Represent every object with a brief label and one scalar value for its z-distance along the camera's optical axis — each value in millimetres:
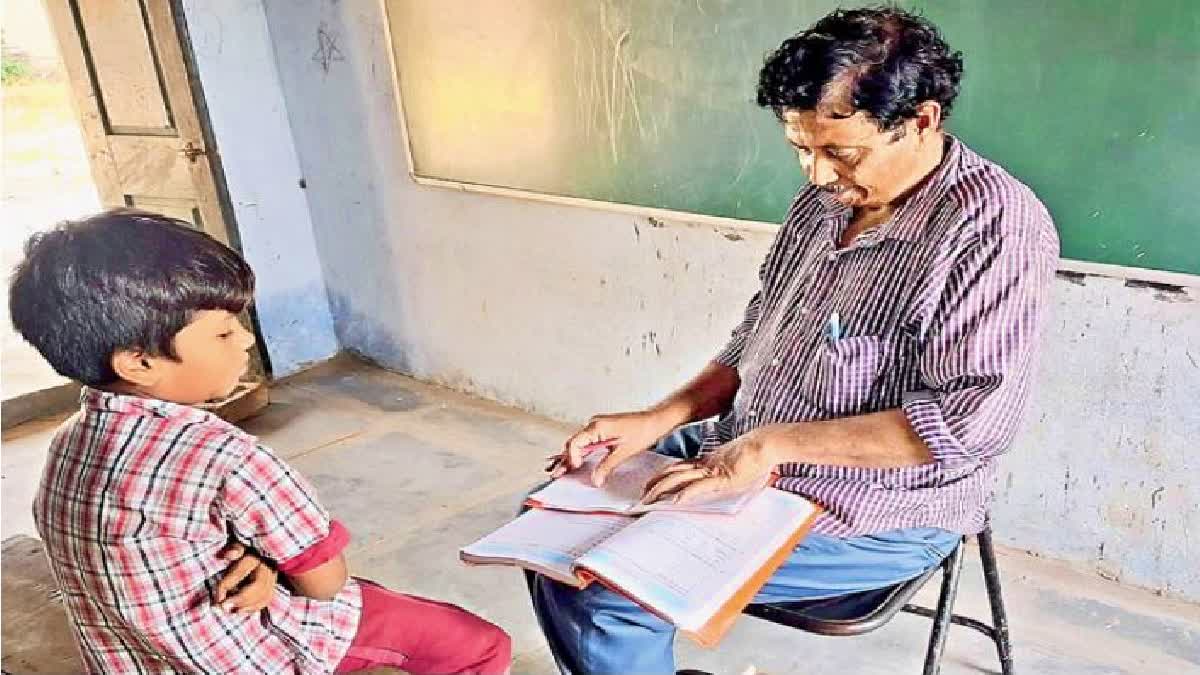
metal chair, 1241
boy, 1062
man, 1194
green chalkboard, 1714
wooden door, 3320
